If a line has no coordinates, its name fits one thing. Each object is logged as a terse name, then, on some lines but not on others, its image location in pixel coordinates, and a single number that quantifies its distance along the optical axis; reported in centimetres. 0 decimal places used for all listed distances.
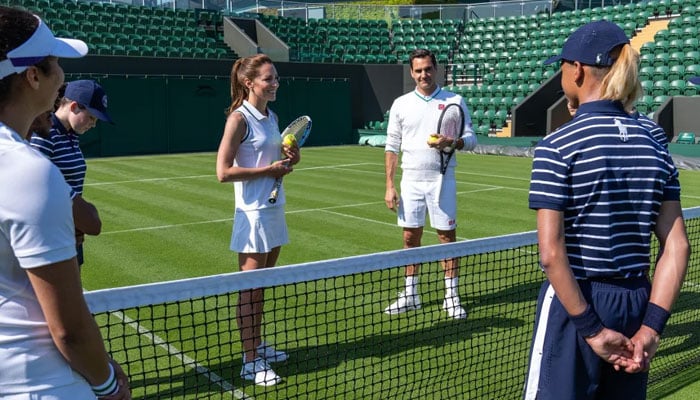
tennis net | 397
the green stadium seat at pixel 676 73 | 2369
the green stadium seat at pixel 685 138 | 2028
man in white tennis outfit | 654
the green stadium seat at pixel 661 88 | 2341
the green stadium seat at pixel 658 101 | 2286
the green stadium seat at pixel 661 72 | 2409
